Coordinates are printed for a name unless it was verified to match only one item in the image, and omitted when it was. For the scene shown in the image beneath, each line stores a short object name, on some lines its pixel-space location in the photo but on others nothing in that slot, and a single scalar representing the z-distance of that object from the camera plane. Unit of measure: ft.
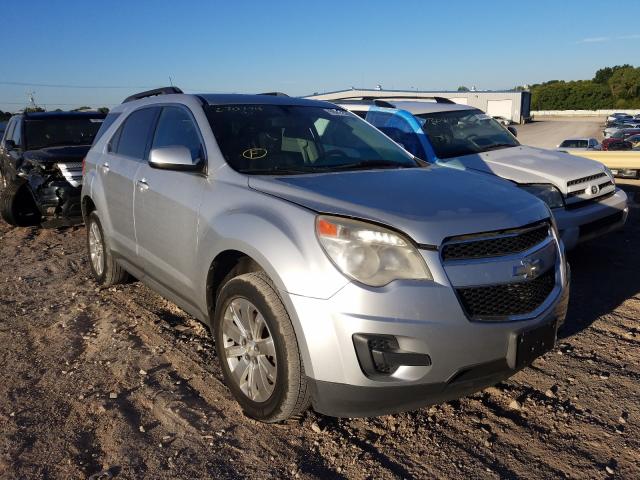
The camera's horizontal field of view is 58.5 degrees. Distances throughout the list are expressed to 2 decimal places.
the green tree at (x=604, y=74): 401.29
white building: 221.25
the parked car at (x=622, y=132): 123.69
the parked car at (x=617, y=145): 68.33
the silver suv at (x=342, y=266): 8.39
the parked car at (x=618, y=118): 189.88
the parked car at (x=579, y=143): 73.32
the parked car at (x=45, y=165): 26.18
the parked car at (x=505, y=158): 18.80
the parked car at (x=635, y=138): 87.16
